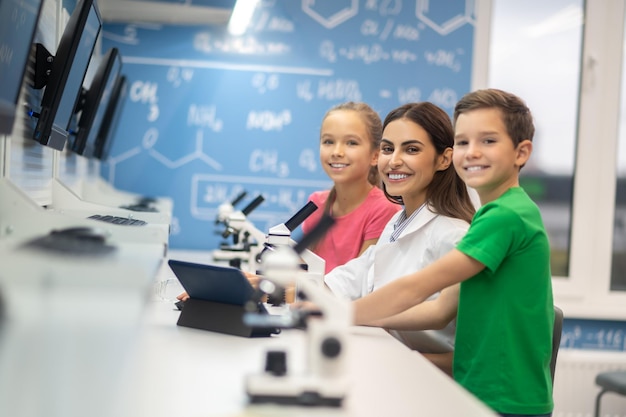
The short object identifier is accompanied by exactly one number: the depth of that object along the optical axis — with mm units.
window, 4238
